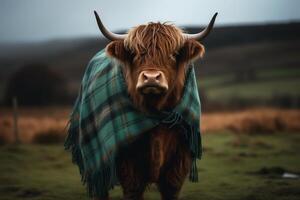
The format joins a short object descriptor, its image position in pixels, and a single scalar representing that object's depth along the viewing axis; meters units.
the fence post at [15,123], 14.61
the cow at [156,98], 5.68
